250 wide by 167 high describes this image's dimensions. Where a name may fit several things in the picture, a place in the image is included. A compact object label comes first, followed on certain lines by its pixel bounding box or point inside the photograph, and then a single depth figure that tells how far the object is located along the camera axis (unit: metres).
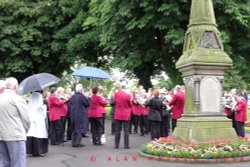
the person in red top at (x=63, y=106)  14.94
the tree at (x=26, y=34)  30.50
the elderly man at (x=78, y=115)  14.17
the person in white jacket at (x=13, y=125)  7.57
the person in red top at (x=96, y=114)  14.77
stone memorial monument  11.76
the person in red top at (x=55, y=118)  14.65
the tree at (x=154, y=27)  22.95
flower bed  10.39
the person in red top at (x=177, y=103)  14.80
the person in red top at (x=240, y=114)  15.19
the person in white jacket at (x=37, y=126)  12.00
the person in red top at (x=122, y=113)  13.50
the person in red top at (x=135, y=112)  18.10
